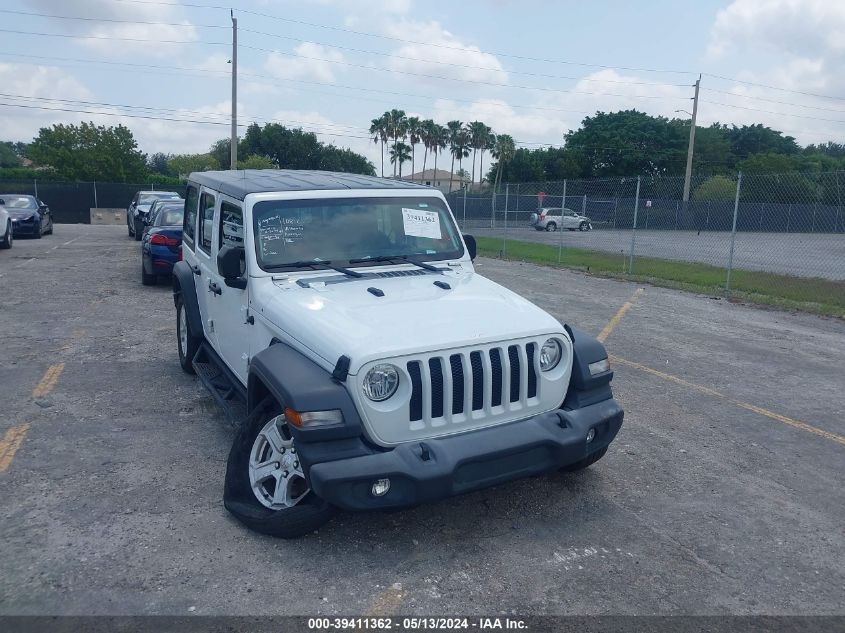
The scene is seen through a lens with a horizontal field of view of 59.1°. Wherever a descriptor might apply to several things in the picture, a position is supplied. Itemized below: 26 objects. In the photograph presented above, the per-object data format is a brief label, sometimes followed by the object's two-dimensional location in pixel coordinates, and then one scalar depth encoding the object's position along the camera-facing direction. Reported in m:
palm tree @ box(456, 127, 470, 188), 71.00
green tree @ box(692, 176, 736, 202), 34.59
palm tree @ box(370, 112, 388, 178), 67.44
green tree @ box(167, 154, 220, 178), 88.12
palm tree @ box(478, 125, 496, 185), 70.25
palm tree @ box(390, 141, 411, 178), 70.31
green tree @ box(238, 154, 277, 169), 53.78
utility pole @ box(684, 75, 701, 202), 42.99
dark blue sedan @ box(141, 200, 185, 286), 12.77
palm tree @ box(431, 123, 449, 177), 69.94
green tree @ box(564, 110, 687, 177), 67.06
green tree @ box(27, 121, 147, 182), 51.06
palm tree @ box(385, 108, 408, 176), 67.19
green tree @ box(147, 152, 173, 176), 106.00
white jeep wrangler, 3.70
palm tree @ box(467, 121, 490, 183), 70.12
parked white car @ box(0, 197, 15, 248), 18.44
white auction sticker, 5.55
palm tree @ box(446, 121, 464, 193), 70.88
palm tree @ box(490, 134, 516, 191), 68.19
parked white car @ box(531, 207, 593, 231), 35.78
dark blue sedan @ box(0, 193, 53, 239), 22.14
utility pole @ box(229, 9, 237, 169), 31.64
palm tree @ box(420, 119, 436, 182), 69.06
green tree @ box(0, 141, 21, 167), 97.71
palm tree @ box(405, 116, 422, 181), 68.12
